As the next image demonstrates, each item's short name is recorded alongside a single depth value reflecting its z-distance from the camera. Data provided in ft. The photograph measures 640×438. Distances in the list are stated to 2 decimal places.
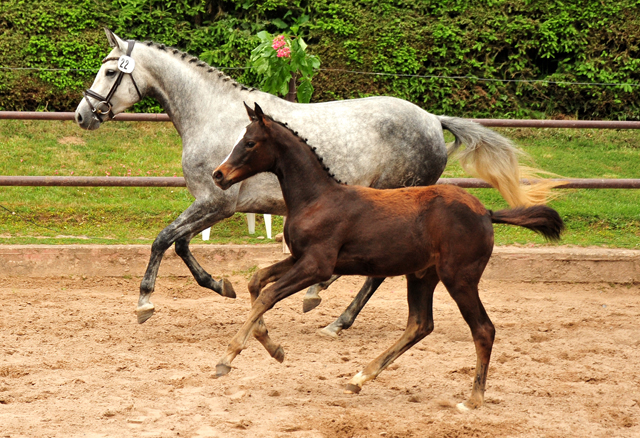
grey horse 34.01
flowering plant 46.14
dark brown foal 25.13
